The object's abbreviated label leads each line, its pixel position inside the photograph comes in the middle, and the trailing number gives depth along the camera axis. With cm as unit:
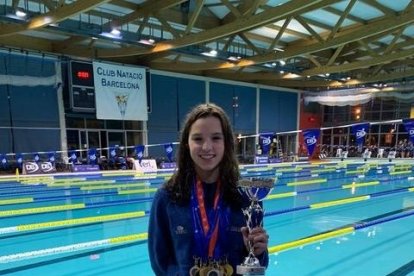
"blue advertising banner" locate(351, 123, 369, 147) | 1047
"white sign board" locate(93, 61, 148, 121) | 1390
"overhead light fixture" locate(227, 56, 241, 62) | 1358
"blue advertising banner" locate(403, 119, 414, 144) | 945
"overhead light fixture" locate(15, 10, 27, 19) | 870
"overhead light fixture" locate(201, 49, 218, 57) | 1256
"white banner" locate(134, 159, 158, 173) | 1360
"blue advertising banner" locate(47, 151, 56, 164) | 1245
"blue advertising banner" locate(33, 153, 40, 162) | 1230
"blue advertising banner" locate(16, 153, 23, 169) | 1209
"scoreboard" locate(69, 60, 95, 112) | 1336
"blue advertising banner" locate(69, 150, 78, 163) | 1294
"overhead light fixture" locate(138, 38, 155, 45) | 1122
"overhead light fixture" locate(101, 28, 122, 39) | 1028
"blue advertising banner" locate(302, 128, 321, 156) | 1038
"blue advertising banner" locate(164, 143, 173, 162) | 1330
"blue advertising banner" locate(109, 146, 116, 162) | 1392
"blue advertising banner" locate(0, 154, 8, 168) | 1186
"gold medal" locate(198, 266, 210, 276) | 114
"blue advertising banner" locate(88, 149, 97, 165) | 1308
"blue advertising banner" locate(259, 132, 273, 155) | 1188
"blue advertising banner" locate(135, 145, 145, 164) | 1325
